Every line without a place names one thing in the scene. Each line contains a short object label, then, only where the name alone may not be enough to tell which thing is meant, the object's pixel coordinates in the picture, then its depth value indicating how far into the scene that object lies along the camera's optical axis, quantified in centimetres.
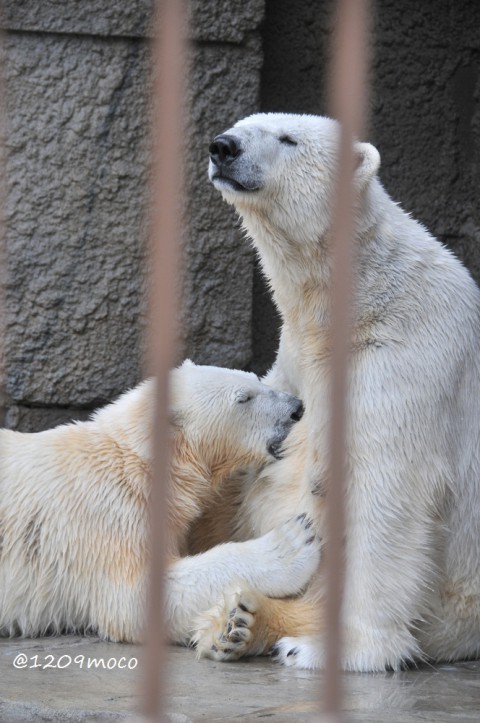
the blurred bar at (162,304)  974
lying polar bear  1158
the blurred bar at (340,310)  976
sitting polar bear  1144
